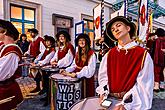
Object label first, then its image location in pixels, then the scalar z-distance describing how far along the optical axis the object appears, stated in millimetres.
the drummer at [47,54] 3187
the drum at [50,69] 2584
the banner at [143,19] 2742
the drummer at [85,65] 2077
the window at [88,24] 7065
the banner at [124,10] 3005
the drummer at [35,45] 3730
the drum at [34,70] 2802
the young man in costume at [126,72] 1030
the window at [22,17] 4982
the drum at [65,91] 1895
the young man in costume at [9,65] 1243
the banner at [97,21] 3168
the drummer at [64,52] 2810
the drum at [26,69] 2962
